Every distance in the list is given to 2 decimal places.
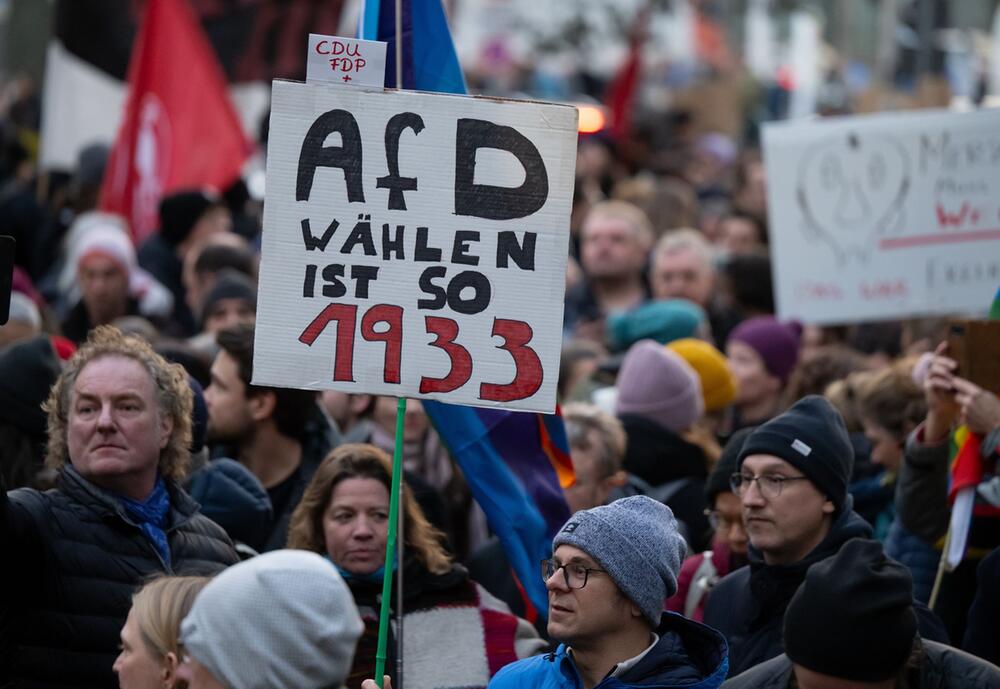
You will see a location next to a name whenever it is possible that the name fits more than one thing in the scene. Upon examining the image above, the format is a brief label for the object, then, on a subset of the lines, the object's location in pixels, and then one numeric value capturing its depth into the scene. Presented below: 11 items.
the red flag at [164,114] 21.73
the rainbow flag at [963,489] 10.78
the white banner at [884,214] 15.71
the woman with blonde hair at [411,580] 10.02
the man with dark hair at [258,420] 12.27
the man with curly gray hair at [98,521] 8.67
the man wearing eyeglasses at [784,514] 9.74
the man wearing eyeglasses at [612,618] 8.49
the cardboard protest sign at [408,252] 8.98
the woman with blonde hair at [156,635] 6.65
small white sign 9.20
